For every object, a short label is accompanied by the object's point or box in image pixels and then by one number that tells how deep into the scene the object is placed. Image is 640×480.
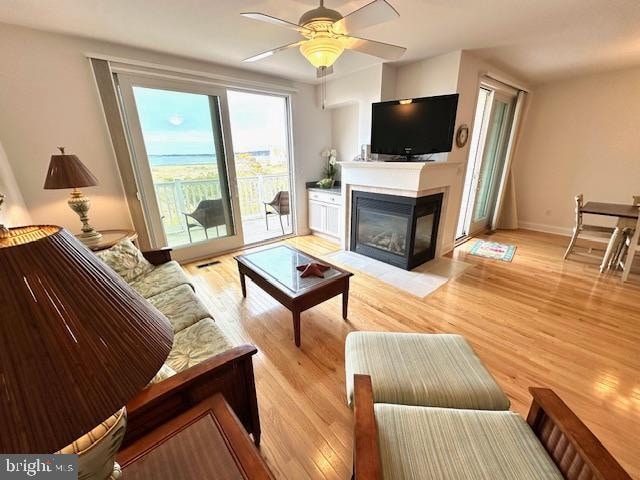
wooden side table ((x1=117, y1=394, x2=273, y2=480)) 0.67
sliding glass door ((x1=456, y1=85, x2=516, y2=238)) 3.60
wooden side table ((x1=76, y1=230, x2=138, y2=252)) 2.17
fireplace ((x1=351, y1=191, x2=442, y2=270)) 2.98
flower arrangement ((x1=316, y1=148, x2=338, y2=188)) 4.12
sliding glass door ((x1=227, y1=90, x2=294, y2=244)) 3.98
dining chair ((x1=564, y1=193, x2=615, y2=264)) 3.07
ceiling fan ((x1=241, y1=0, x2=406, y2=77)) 1.33
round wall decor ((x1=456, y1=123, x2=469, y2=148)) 2.93
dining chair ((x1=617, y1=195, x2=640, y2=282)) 2.60
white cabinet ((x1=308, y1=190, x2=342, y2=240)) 3.87
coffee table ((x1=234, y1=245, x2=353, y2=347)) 1.80
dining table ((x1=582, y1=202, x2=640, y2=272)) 2.74
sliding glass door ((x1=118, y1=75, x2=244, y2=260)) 2.73
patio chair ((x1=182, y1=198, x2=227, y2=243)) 3.35
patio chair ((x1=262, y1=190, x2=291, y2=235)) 4.42
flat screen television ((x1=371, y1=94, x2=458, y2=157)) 2.67
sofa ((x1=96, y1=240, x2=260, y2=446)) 0.88
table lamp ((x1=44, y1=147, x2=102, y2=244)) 1.94
